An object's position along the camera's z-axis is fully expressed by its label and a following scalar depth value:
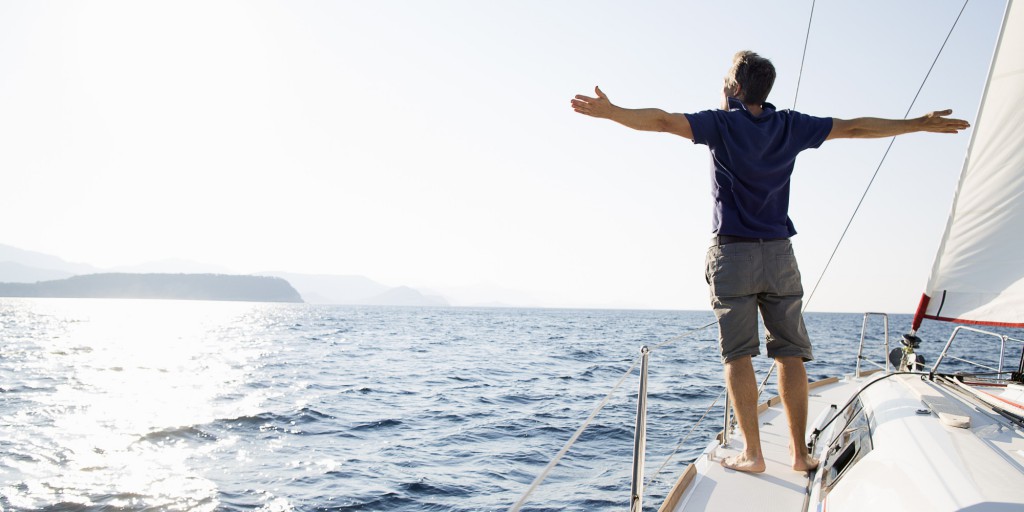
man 2.46
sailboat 1.62
